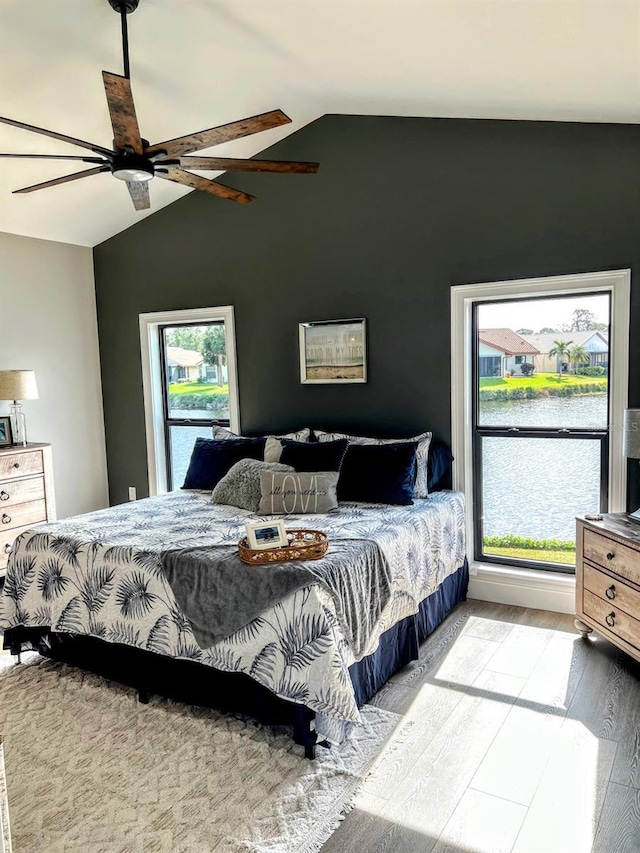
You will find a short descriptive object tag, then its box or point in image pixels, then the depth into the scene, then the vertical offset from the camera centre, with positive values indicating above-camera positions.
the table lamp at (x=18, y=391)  4.48 -0.02
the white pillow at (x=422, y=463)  3.82 -0.55
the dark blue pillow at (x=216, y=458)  4.24 -0.53
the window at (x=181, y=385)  5.07 -0.02
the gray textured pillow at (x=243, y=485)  3.73 -0.64
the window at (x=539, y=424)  3.62 -0.32
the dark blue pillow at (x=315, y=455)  3.77 -0.47
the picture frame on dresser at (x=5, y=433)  4.73 -0.34
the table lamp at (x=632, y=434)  3.02 -0.32
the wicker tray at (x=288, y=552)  2.55 -0.72
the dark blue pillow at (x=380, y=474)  3.63 -0.58
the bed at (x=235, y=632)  2.39 -1.05
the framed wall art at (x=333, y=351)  4.32 +0.19
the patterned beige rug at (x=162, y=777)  2.05 -1.49
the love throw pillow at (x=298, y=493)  3.51 -0.66
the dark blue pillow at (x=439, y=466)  3.91 -0.59
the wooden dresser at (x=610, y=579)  2.87 -1.04
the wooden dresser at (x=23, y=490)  4.40 -0.76
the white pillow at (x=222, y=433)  4.45 -0.39
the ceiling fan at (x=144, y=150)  2.28 +1.00
